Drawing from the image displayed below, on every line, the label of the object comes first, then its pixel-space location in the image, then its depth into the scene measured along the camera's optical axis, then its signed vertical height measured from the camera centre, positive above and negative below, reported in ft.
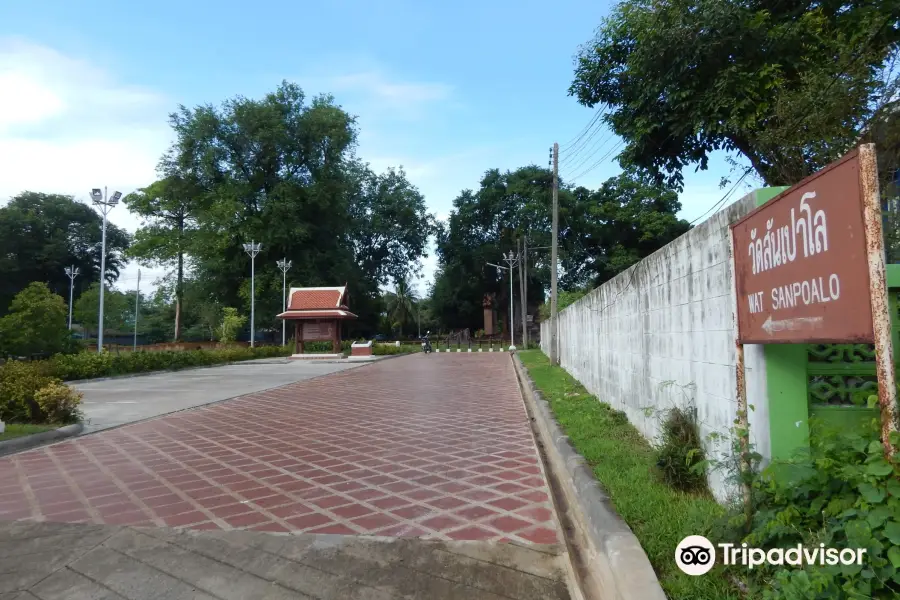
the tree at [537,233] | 136.87 +26.54
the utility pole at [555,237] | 70.00 +12.79
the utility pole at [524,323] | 137.80 +2.21
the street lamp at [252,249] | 118.32 +18.71
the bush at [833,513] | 7.14 -2.64
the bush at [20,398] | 28.45 -2.83
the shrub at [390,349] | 127.62 -3.43
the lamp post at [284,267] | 131.95 +16.34
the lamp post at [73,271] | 173.99 +21.93
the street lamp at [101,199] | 67.00 +16.43
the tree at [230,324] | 137.08 +3.21
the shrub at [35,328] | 81.82 +1.83
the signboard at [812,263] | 7.39 +0.97
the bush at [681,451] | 14.17 -3.11
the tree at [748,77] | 30.55 +15.52
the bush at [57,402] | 28.19 -3.09
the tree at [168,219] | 150.30 +33.70
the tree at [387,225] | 182.39 +35.15
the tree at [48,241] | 174.81 +32.51
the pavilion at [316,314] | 111.86 +4.33
